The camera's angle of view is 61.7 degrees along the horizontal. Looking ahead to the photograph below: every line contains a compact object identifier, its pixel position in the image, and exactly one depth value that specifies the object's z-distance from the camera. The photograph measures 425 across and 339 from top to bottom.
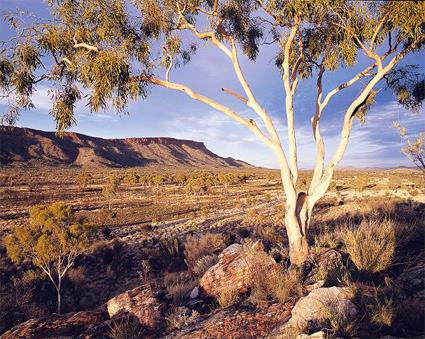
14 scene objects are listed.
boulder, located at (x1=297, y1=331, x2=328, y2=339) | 3.42
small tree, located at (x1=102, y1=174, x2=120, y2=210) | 40.09
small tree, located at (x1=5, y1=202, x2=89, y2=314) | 13.79
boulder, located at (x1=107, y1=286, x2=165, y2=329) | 5.64
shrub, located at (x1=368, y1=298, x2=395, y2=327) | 3.73
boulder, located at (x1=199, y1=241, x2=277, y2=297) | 6.21
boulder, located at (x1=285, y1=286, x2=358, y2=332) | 3.89
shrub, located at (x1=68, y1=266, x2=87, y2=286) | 14.39
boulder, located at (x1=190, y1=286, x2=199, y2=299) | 6.66
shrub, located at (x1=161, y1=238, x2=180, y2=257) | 16.38
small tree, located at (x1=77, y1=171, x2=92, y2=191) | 54.74
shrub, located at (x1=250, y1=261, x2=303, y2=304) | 5.03
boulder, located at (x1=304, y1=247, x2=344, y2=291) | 5.21
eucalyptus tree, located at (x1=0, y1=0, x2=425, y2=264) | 6.99
